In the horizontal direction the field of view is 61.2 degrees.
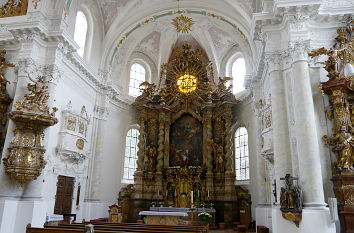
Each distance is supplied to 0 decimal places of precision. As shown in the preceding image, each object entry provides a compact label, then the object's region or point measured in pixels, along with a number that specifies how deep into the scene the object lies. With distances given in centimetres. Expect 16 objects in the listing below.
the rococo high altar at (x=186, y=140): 1633
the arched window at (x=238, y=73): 1830
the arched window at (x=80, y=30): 1445
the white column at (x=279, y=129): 924
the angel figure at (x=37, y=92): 1022
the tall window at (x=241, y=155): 1672
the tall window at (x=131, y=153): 1824
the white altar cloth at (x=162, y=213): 1112
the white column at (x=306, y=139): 828
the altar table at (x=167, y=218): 1137
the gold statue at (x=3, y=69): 1097
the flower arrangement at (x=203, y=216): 1286
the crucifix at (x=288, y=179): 849
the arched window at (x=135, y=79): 1945
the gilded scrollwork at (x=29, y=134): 969
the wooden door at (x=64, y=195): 1202
